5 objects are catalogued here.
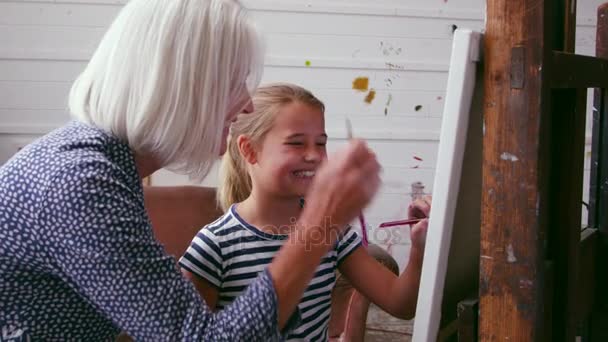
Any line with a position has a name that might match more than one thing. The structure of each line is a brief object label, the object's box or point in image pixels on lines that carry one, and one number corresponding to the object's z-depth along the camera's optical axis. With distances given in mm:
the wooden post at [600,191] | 1375
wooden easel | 829
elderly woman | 793
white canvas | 874
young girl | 1233
